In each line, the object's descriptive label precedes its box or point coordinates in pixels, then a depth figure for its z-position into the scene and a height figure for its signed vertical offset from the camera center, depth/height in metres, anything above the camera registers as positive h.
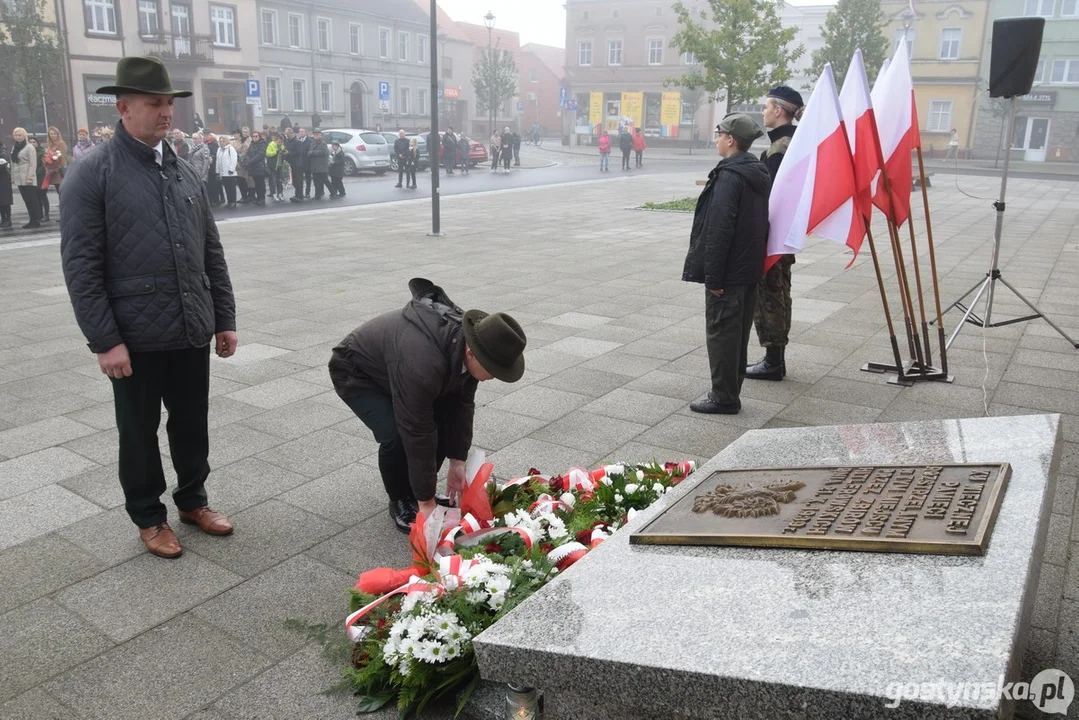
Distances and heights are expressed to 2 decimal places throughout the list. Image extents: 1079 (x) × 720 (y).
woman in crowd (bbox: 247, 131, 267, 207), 20.00 -0.90
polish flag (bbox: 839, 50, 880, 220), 5.79 +0.00
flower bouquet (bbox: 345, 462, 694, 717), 2.84 -1.51
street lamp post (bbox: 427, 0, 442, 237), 13.61 -0.36
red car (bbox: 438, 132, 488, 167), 35.31 -1.05
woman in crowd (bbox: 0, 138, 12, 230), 15.69 -1.20
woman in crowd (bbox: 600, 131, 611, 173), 34.32 -0.95
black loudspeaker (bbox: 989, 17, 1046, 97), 6.79 +0.54
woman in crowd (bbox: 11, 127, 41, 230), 15.60 -0.89
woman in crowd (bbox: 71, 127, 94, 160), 17.81 -0.40
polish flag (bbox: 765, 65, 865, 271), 5.68 -0.31
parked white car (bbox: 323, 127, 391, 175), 29.30 -0.76
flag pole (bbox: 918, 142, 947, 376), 6.27 -1.40
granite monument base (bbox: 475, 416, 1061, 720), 2.04 -1.20
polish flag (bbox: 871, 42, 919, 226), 6.05 -0.03
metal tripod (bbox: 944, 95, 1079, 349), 7.24 -1.28
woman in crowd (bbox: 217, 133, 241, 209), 19.48 -0.91
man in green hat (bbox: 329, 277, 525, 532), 3.29 -0.96
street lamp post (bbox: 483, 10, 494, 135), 58.47 +2.48
